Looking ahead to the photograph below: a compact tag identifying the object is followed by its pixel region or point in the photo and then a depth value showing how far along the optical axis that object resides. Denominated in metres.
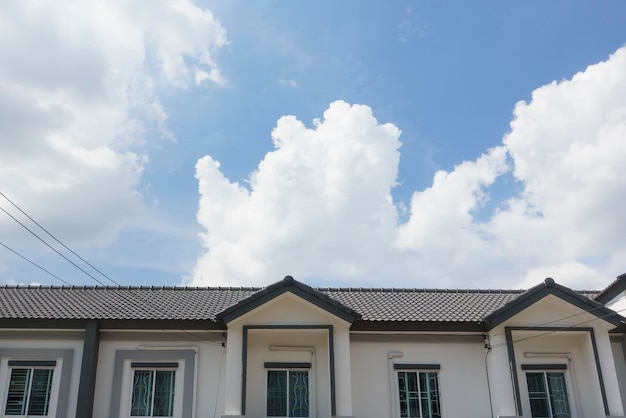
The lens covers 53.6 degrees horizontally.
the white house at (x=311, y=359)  13.70
